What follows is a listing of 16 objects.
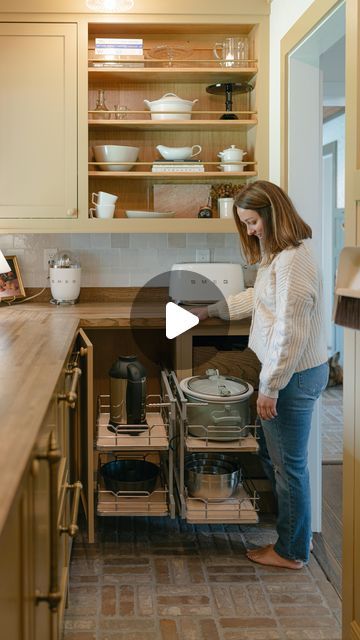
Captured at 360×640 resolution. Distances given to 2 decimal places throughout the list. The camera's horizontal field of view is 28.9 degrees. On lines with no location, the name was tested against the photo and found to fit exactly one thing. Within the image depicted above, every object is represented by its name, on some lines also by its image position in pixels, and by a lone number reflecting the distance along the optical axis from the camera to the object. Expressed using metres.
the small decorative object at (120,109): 3.54
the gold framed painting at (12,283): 3.56
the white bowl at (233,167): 3.48
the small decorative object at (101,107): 3.49
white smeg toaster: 3.22
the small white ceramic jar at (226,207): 3.53
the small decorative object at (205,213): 3.52
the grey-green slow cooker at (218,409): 2.76
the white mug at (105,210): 3.45
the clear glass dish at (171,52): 3.47
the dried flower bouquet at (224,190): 3.67
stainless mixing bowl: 2.78
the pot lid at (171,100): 3.40
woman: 2.37
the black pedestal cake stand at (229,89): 3.50
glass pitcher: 3.46
